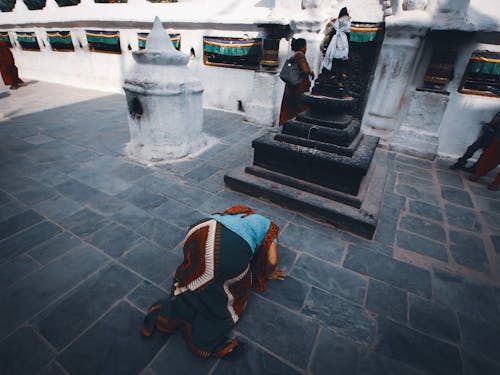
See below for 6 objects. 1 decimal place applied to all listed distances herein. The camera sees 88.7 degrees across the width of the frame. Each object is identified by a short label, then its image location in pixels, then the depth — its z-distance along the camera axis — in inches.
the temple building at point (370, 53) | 211.0
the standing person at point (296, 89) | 209.8
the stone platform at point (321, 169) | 142.6
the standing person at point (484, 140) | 201.1
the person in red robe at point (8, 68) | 381.7
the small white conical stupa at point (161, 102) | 184.5
